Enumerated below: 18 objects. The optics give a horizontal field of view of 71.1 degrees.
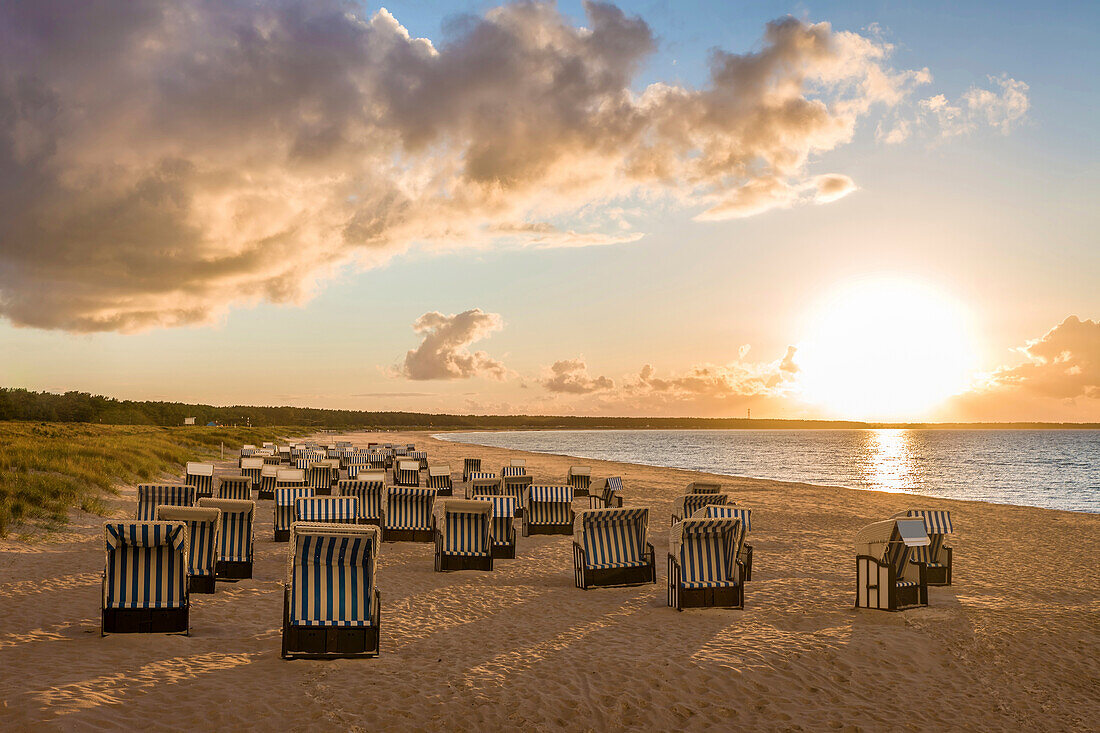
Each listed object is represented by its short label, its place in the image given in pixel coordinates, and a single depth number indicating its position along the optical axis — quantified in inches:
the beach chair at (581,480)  980.6
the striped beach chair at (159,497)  514.6
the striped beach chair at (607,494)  750.9
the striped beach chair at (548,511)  687.7
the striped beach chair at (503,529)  557.3
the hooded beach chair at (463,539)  498.6
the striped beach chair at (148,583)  314.8
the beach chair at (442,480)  946.7
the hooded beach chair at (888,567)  392.2
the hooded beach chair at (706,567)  391.5
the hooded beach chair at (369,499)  636.1
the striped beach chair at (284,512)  612.1
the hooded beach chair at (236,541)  452.1
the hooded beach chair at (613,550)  449.7
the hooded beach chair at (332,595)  296.7
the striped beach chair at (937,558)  457.7
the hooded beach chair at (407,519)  616.4
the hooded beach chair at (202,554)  405.1
